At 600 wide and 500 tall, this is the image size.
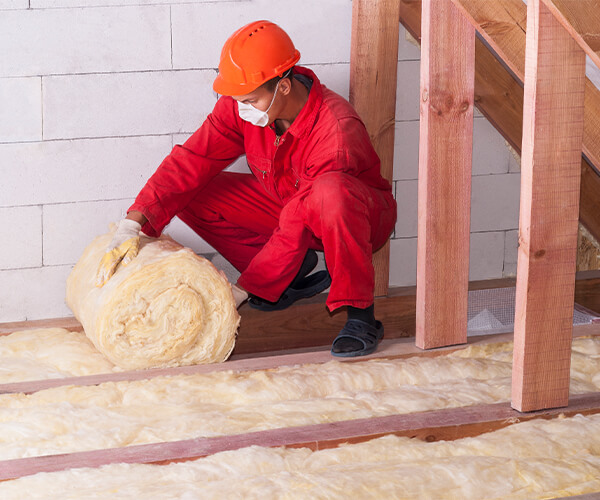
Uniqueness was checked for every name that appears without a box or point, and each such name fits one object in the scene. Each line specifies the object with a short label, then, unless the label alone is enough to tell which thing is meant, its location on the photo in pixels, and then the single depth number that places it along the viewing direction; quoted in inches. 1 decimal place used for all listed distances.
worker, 212.7
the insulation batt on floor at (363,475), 179.8
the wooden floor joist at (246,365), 202.8
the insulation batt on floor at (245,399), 191.2
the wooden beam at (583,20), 178.2
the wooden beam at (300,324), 228.0
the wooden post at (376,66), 230.8
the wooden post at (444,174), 208.0
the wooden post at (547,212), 188.3
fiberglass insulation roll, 209.4
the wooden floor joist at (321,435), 184.7
